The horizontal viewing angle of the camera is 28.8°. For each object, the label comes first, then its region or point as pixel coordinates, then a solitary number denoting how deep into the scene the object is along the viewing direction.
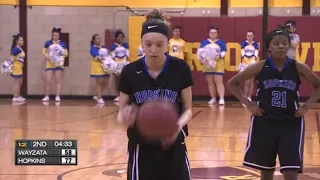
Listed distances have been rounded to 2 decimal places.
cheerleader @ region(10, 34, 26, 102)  16.08
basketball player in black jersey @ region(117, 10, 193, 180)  3.84
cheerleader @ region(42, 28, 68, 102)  16.12
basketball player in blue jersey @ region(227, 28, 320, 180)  5.15
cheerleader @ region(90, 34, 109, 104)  15.92
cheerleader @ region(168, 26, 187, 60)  15.91
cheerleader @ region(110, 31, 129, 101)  16.00
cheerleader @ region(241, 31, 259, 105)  15.38
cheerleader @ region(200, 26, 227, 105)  15.45
